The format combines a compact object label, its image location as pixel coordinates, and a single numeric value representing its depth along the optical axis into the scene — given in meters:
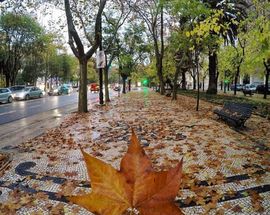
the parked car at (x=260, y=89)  30.23
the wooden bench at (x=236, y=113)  7.19
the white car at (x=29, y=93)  24.09
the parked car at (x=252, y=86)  34.09
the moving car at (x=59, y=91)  33.64
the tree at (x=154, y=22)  18.59
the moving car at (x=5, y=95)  20.29
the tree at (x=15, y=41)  25.64
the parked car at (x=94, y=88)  42.74
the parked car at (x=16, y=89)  24.48
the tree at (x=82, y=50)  10.65
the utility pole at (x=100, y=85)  14.46
